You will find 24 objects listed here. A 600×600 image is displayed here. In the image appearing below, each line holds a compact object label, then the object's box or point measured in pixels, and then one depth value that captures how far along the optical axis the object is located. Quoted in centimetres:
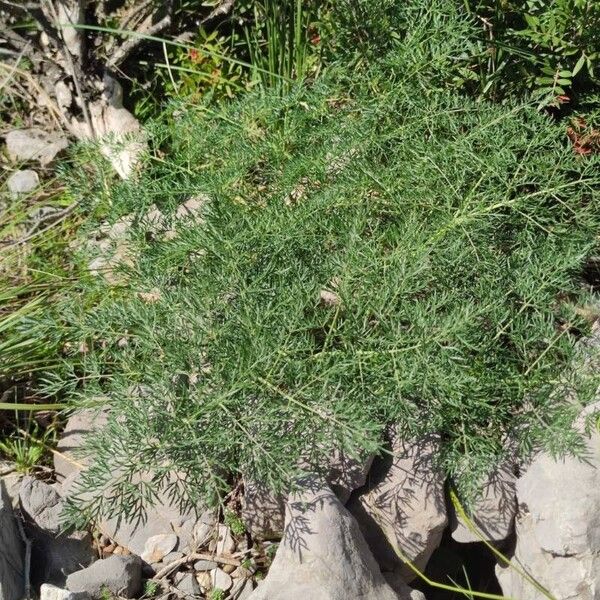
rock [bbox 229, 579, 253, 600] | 271
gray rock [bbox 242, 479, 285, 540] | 266
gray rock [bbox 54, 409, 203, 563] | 283
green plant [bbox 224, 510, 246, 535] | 276
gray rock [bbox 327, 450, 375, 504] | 268
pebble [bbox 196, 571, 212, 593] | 275
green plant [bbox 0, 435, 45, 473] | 309
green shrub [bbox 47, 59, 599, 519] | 245
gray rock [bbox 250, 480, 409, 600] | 242
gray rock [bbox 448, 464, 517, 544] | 271
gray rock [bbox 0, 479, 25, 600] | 254
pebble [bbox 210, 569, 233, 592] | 273
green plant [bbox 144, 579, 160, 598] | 270
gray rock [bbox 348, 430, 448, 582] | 266
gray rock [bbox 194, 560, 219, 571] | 278
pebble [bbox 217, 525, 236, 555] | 279
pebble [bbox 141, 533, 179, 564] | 280
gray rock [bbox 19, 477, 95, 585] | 275
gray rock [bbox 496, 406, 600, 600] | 255
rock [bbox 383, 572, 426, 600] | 269
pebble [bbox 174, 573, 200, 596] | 273
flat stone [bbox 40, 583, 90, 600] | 244
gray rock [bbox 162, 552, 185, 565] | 279
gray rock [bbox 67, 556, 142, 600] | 262
